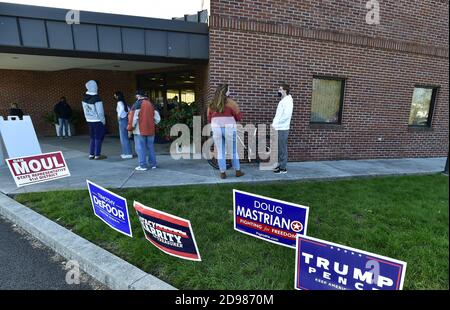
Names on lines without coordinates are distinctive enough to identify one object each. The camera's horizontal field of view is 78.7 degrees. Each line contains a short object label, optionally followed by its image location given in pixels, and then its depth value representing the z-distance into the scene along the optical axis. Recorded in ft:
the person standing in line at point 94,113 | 19.80
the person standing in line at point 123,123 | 21.10
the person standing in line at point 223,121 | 15.71
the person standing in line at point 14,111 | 31.94
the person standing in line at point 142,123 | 17.62
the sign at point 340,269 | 5.38
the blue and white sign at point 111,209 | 9.19
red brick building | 19.54
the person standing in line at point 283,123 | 17.11
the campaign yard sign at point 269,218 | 7.88
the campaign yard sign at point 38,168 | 14.61
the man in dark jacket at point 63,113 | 35.14
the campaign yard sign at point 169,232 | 7.59
